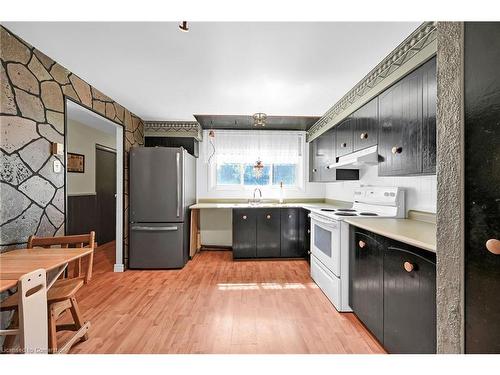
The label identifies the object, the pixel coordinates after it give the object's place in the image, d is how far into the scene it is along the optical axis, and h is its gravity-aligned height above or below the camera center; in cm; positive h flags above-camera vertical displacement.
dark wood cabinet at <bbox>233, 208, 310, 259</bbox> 358 -73
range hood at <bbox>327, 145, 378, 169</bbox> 204 +31
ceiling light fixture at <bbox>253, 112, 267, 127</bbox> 314 +102
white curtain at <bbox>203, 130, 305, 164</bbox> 413 +79
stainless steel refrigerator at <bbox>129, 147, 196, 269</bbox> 312 -29
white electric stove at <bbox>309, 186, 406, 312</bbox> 209 -49
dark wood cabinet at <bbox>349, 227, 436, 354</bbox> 116 -67
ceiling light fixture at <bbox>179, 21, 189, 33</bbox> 136 +102
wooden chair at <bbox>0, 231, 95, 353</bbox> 146 -72
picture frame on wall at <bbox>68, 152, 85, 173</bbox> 363 +42
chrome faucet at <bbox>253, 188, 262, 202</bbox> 420 -8
